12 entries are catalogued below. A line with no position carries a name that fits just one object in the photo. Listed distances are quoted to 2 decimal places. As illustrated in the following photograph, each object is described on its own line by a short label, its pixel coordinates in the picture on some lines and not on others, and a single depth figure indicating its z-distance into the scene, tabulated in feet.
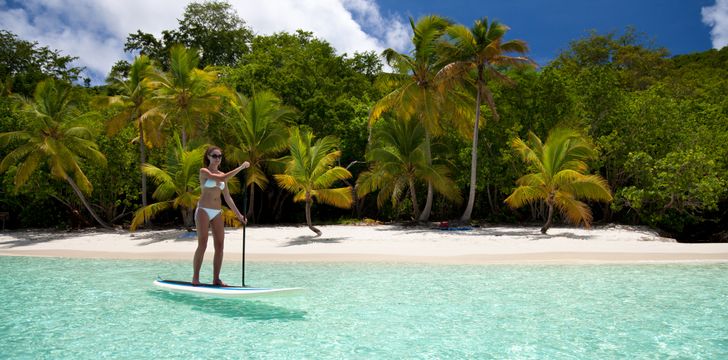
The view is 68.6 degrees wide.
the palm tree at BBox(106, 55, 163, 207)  62.23
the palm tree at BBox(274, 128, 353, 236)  49.70
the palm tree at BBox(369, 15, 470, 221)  62.54
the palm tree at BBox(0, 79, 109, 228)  57.77
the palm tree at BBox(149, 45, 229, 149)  60.70
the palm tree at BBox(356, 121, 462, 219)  63.87
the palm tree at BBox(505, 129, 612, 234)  50.31
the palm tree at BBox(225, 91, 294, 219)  64.85
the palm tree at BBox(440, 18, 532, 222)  60.59
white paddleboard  22.66
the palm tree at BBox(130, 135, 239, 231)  51.67
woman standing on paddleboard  22.47
